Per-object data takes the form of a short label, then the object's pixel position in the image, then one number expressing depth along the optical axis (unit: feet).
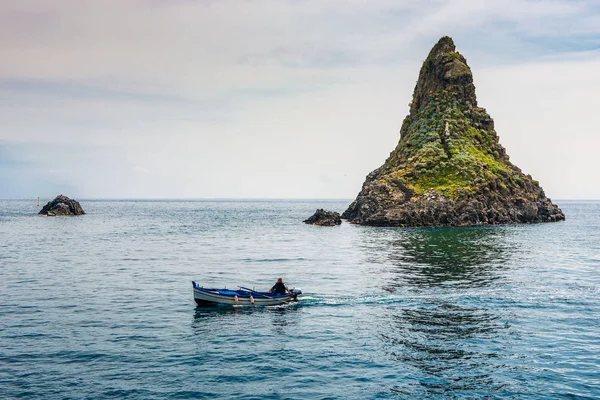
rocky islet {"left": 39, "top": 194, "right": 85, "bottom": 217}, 615.57
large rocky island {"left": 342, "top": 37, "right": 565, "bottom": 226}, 433.48
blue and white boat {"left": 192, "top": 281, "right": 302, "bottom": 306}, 146.51
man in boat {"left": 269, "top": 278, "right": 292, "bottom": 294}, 152.35
